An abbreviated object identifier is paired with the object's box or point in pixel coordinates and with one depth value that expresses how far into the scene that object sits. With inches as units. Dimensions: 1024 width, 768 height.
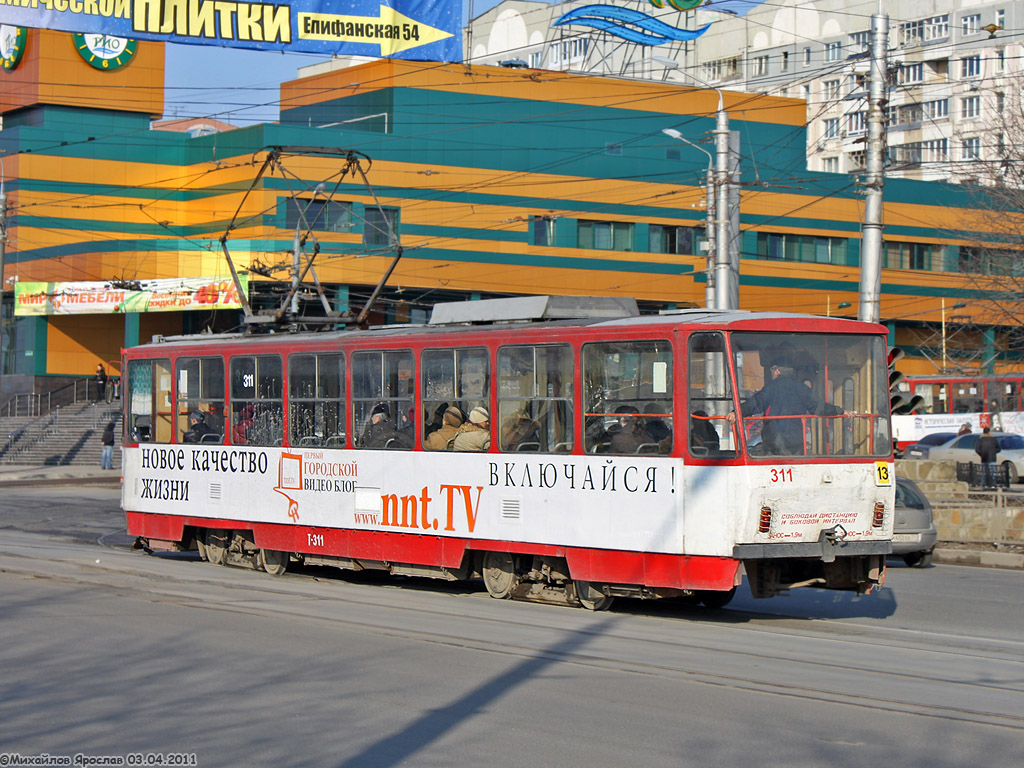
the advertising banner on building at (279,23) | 737.0
